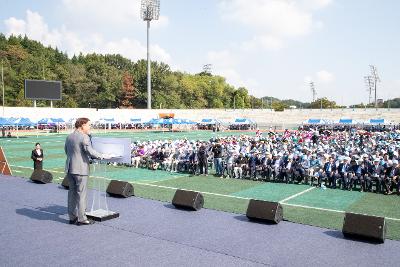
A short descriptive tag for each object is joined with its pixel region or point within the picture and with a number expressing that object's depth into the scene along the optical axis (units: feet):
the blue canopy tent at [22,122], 164.37
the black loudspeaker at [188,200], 33.90
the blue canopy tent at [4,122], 158.65
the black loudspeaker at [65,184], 43.82
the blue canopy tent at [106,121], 217.64
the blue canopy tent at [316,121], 192.72
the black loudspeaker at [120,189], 38.93
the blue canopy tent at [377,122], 172.45
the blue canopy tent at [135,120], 229.25
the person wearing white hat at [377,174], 51.86
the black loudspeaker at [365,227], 25.41
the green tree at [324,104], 459.32
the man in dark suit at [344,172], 53.67
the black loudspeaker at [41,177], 47.10
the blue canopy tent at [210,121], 237.18
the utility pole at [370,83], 364.87
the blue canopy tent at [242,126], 247.97
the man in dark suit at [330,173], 55.16
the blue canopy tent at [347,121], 182.38
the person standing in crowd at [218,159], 65.10
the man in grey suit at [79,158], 26.91
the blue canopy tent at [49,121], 187.26
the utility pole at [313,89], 470.39
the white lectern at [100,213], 29.96
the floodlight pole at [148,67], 275.80
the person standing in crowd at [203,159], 65.92
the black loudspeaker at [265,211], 29.99
